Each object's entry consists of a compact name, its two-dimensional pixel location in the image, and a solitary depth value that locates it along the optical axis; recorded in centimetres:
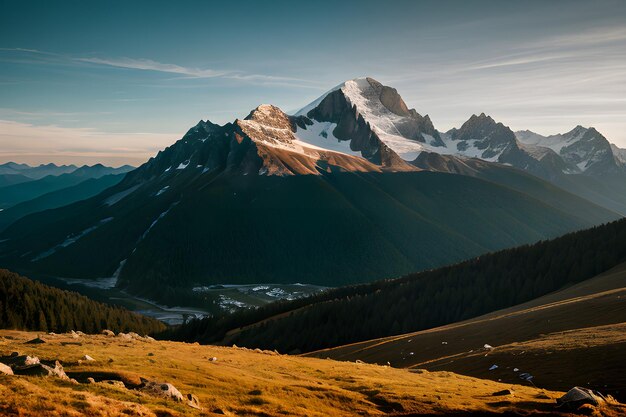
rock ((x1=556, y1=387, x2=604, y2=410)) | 4506
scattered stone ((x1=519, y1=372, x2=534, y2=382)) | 6236
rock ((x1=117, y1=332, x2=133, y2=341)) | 7413
